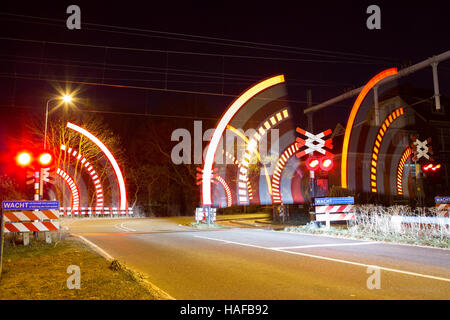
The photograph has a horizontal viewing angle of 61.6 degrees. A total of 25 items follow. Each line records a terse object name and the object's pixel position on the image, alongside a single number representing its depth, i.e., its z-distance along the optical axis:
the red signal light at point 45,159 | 12.71
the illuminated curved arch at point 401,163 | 27.43
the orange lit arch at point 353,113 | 15.39
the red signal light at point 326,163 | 15.04
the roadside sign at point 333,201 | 15.12
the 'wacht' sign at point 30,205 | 11.30
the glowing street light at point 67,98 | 20.23
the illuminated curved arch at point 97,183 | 32.81
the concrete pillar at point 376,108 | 21.94
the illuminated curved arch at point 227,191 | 39.97
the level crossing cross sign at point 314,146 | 15.83
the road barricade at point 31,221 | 11.24
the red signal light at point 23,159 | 12.41
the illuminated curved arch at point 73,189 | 33.03
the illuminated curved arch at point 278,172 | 34.22
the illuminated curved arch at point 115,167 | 29.04
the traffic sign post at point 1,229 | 7.19
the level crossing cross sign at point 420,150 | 17.53
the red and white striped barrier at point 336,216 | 14.89
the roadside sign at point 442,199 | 16.30
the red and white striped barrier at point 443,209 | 14.78
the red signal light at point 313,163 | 15.27
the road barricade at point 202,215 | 22.42
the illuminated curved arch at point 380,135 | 16.11
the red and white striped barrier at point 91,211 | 33.69
